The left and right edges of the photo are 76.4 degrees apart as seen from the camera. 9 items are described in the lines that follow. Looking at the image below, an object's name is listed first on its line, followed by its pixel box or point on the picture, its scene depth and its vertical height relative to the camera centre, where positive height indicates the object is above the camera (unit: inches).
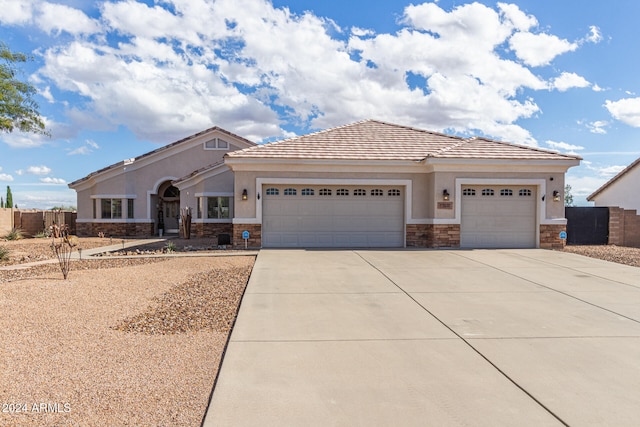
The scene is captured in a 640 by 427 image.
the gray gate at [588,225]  676.7 -24.1
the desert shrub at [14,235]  808.9 -52.9
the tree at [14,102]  534.9 +146.9
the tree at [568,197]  1757.0 +59.6
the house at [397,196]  576.4 +20.9
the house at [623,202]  672.4 +19.7
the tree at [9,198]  1217.2 +32.4
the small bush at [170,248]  573.7 -57.0
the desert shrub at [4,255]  496.9 -56.7
